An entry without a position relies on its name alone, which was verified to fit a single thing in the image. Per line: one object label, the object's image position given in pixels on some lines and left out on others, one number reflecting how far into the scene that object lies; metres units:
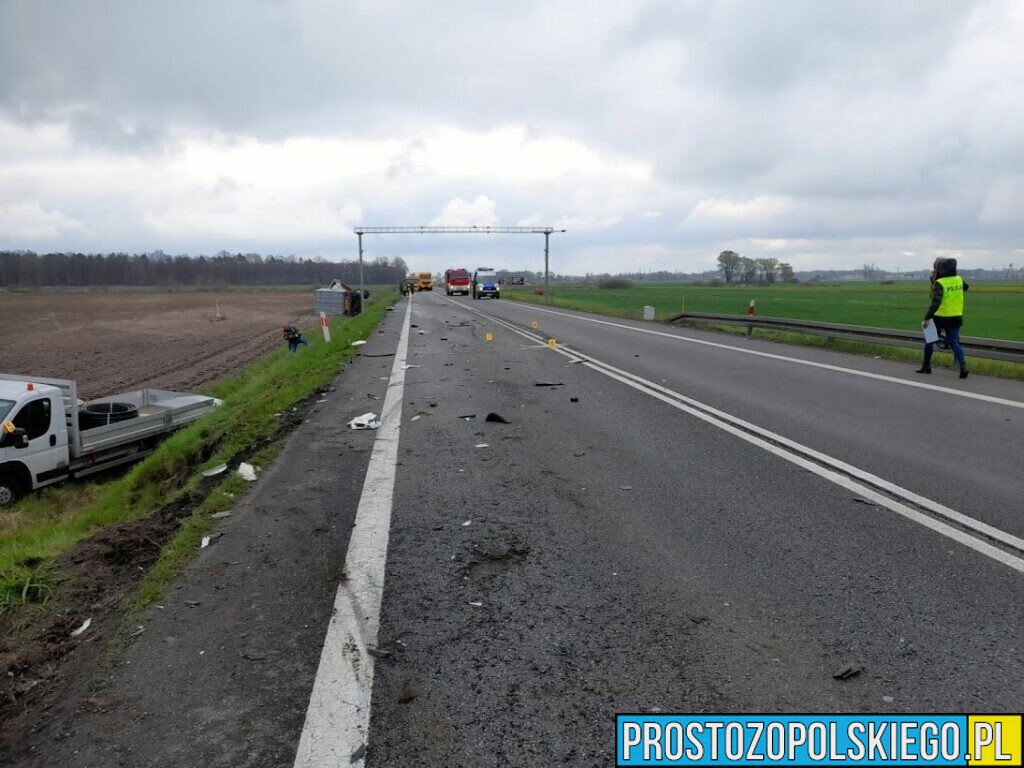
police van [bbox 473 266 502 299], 60.21
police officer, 11.31
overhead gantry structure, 52.50
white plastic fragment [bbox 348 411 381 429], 8.16
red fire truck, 72.12
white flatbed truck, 9.42
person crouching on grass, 21.55
